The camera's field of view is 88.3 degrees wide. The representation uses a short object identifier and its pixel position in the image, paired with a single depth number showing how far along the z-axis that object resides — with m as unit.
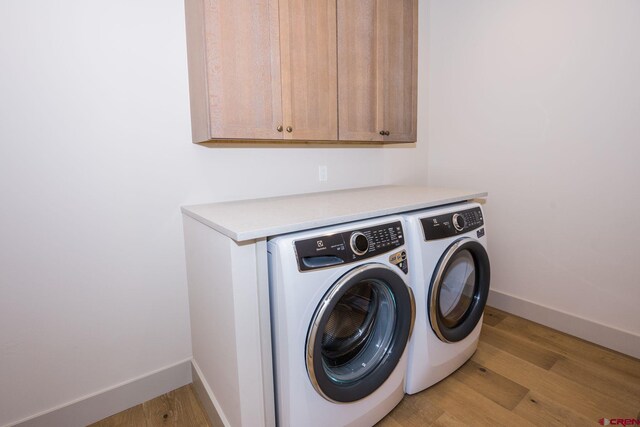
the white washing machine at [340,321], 1.09
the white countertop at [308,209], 1.12
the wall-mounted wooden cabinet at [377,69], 1.74
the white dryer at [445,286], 1.45
